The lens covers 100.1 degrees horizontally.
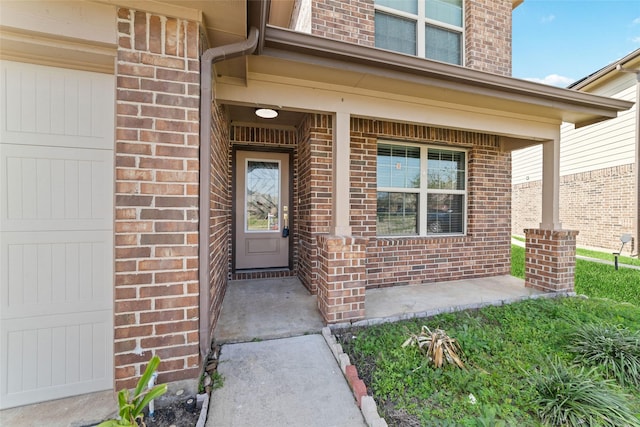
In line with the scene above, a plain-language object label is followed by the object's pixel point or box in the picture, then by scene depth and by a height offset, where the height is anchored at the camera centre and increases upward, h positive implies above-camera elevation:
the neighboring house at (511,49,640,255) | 7.67 +1.38
